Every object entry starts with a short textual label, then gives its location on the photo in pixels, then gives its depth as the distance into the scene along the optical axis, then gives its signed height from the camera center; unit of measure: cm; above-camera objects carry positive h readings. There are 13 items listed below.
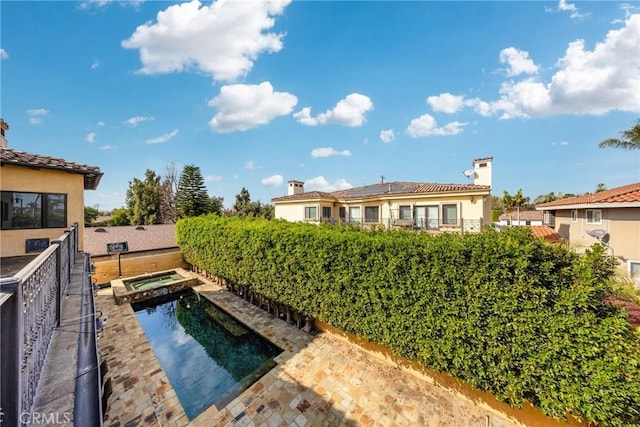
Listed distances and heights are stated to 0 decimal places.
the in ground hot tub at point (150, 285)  1365 -443
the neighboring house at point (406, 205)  1486 +84
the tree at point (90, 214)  3672 +98
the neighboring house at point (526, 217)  4031 -75
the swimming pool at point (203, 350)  741 -550
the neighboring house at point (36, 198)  773 +80
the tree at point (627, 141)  1156 +379
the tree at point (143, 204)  3145 +205
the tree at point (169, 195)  3503 +357
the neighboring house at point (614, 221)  859 -41
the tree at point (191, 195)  3300 +341
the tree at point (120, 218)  3341 +14
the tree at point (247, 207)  3625 +167
